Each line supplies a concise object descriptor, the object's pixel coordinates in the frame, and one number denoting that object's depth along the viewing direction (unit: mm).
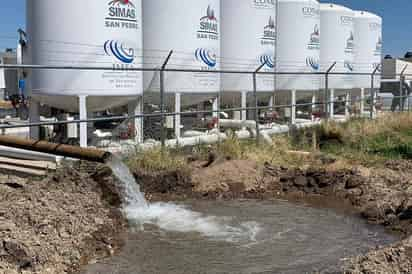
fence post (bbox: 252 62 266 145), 11156
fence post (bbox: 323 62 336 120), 14097
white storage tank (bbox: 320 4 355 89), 17812
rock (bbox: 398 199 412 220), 6355
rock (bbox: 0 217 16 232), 4832
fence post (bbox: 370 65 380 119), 16611
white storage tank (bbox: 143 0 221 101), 10688
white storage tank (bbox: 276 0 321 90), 15414
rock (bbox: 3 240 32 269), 4449
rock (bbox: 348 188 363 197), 7559
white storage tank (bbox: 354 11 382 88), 20016
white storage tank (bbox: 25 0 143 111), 8664
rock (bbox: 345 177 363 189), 7781
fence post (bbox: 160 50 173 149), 9088
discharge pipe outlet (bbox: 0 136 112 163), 6629
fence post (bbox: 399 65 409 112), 18747
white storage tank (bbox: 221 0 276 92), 13094
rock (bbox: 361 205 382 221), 6605
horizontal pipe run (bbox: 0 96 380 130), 6707
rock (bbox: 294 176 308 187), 8070
